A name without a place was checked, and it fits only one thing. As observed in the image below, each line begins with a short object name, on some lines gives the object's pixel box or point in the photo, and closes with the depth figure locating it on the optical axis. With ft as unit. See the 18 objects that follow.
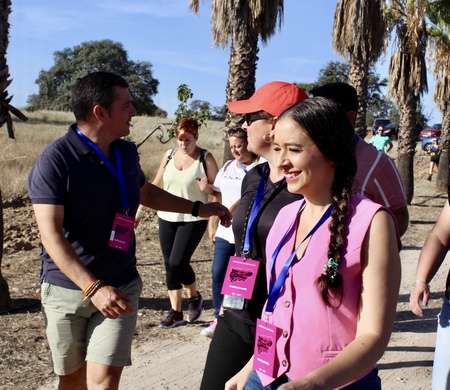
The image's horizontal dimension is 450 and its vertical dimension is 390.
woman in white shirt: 18.06
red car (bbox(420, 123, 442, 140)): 133.75
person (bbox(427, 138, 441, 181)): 80.50
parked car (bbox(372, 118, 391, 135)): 149.89
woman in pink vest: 6.43
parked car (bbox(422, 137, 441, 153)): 117.25
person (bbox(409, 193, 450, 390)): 10.40
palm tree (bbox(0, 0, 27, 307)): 19.74
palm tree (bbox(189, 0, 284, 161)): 36.96
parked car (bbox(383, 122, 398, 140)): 140.54
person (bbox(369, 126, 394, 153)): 50.07
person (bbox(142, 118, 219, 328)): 19.66
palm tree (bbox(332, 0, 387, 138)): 46.03
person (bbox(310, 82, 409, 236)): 10.80
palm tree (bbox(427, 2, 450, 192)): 55.88
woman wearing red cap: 9.51
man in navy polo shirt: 10.53
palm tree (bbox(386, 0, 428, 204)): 50.37
